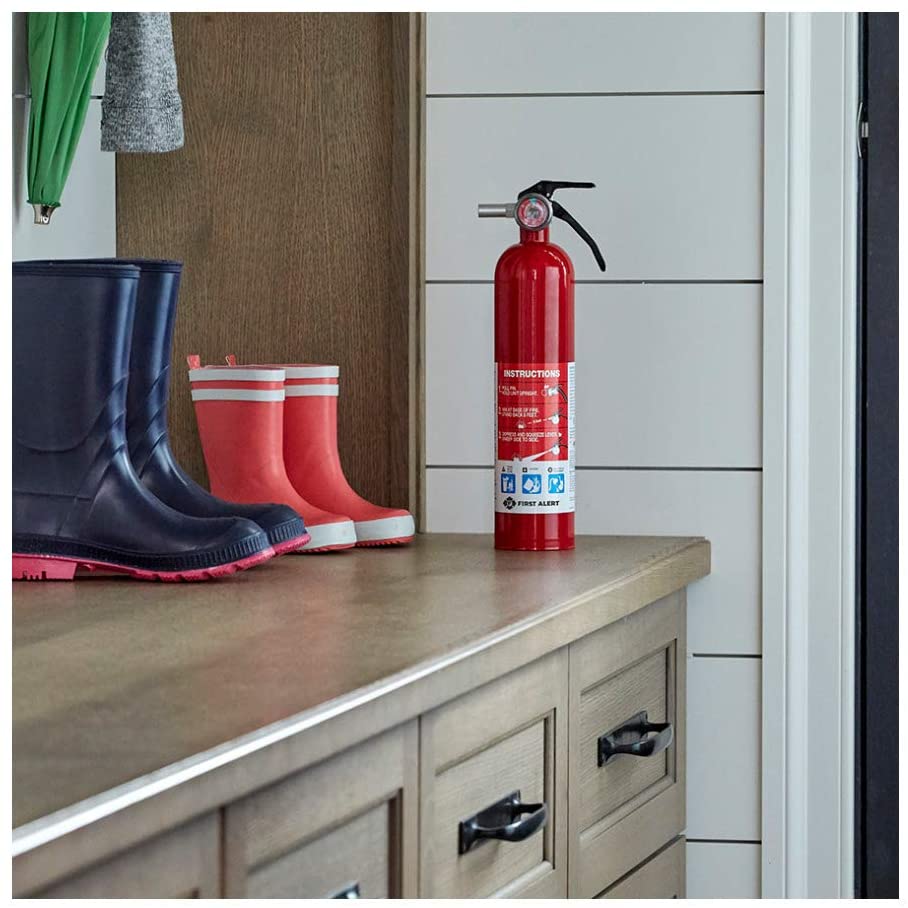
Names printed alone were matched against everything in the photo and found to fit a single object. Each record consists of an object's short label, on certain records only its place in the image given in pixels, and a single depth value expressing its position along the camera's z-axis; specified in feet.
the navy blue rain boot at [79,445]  10.43
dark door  12.15
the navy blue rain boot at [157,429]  10.66
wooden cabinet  7.78
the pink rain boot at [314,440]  11.51
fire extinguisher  11.22
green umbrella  11.47
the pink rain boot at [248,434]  11.26
